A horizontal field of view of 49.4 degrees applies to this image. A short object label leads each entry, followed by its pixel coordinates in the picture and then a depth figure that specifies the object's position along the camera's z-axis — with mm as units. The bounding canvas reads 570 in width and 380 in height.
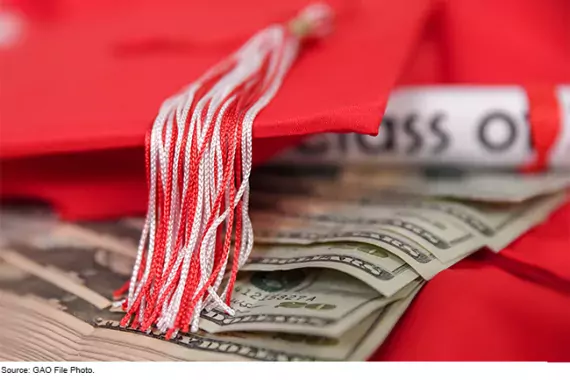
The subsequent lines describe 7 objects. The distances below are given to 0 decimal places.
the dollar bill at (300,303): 423
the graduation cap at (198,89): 455
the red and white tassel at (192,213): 451
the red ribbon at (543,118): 612
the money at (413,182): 589
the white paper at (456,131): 626
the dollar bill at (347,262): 454
